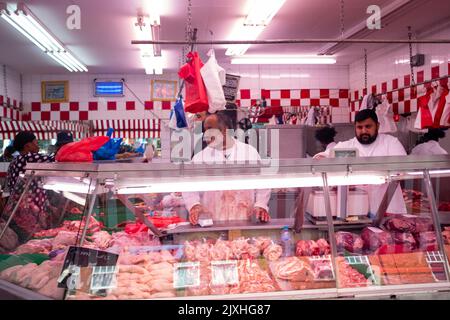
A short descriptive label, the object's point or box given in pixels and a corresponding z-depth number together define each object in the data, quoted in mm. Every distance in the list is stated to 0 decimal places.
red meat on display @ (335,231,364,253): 3020
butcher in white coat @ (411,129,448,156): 6496
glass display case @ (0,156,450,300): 2625
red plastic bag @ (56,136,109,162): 3031
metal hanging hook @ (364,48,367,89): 9516
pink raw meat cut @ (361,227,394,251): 3068
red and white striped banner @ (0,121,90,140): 8961
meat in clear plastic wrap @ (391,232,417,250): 3029
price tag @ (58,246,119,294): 2527
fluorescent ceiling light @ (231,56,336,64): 9375
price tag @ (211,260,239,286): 2667
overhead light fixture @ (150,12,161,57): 6555
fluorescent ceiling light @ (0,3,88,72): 5754
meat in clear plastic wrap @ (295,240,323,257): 2951
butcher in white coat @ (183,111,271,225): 3156
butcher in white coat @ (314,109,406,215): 5281
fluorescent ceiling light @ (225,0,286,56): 5785
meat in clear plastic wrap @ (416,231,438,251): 2949
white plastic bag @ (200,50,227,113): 4363
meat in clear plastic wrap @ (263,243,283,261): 2938
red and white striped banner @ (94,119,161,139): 11078
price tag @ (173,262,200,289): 2631
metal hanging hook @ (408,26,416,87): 7441
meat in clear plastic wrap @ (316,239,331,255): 2941
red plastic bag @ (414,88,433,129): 6504
